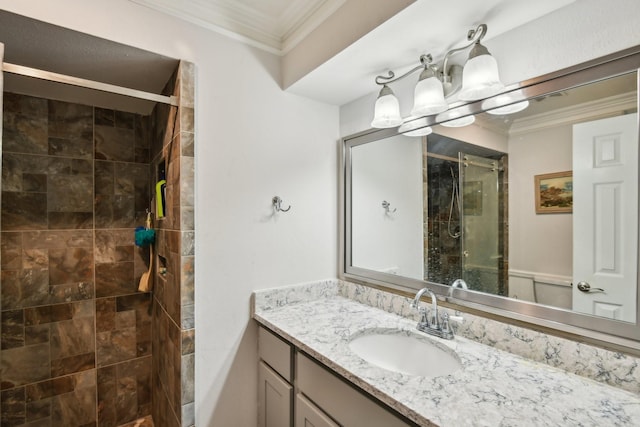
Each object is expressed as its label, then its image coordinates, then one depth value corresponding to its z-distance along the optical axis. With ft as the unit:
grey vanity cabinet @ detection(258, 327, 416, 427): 3.17
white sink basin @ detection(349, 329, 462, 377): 4.00
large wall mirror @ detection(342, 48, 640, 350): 3.05
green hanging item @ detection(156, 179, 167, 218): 5.46
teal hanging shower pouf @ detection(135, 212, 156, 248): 6.24
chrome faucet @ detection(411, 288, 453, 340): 4.18
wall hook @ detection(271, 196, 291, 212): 5.45
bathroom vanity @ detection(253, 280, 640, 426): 2.62
